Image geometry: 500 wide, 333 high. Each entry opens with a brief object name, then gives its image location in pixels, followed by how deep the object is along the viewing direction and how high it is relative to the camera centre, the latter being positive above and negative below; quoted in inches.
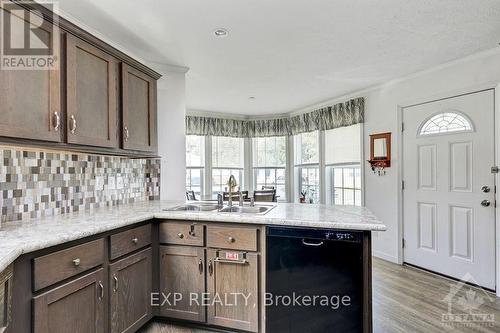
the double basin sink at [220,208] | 94.6 -15.0
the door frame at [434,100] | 107.9 +10.9
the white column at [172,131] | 122.7 +15.8
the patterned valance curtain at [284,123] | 171.5 +32.8
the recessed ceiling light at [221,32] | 93.2 +45.8
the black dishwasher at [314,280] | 69.8 -30.4
